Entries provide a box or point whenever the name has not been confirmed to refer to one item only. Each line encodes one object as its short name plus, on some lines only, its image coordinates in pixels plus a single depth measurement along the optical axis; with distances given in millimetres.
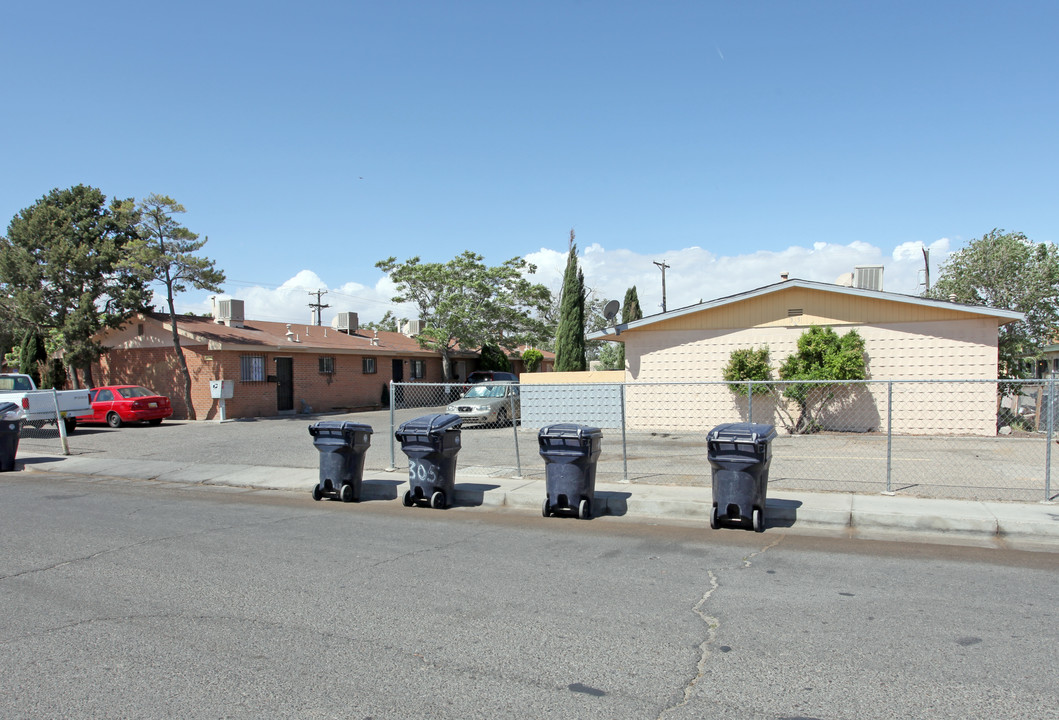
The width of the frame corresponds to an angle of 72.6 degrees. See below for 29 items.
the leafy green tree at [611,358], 36450
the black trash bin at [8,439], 14477
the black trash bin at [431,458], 9664
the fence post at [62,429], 16609
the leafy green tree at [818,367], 16703
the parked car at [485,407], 20516
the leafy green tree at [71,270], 25375
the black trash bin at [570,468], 8867
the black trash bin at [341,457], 10273
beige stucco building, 16469
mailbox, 24438
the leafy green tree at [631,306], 38062
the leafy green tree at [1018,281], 21656
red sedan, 23359
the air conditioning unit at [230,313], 30594
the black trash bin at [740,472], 7902
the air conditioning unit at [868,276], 19625
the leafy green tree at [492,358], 38753
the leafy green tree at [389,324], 41094
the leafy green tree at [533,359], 43562
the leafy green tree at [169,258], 24531
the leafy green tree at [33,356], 29738
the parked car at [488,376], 34781
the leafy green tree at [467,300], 34531
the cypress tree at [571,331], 31844
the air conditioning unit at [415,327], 37219
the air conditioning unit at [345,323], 35875
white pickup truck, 19312
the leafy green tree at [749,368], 17656
